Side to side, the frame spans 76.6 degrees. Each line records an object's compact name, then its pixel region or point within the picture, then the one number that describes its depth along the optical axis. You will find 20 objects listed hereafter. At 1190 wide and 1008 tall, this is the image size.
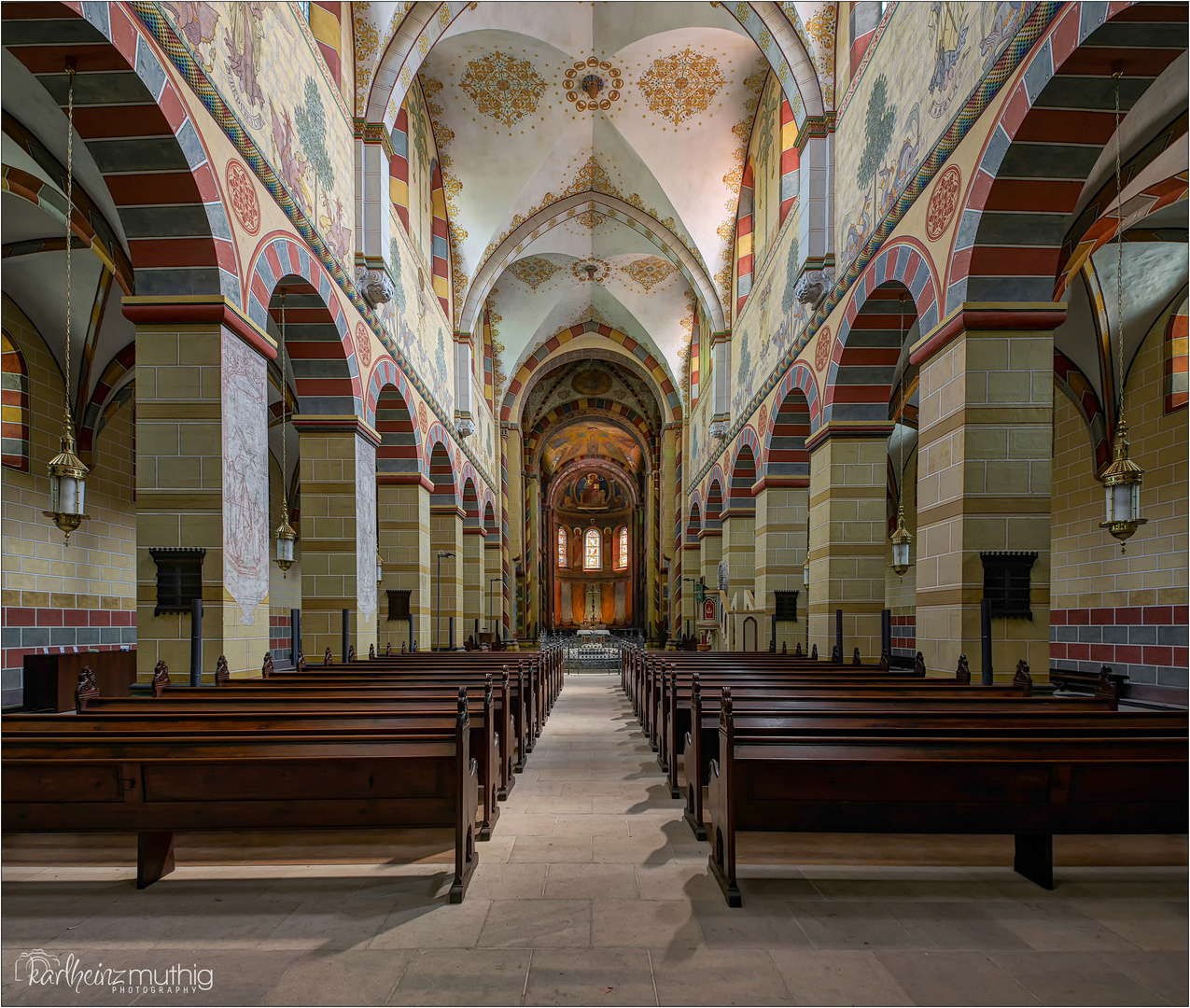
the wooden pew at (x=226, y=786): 3.21
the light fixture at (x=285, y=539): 7.98
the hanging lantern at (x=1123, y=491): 4.73
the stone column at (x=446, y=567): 15.15
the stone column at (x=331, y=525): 8.93
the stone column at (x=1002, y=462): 5.63
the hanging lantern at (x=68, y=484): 4.75
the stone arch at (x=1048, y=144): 4.40
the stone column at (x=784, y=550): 11.47
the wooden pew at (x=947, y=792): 3.25
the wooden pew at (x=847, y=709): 4.33
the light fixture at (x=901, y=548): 7.77
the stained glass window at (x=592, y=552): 41.56
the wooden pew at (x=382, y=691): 5.04
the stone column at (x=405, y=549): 11.38
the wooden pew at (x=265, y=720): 3.90
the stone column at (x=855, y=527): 9.07
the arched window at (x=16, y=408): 9.80
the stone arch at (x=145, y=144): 4.45
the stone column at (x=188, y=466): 5.56
